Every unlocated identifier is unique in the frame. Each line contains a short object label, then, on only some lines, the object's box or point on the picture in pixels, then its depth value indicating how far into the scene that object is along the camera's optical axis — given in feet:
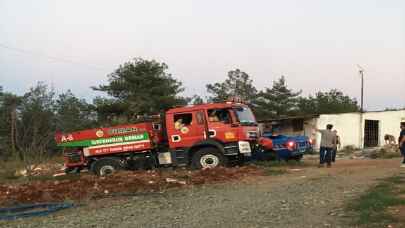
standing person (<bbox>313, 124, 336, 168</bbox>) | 61.72
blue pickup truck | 66.91
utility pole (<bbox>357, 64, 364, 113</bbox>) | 173.52
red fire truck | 58.80
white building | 119.96
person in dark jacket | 58.23
